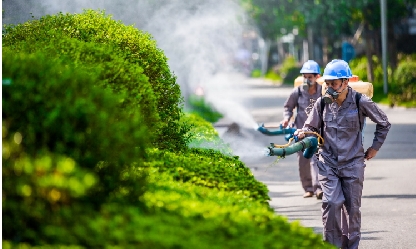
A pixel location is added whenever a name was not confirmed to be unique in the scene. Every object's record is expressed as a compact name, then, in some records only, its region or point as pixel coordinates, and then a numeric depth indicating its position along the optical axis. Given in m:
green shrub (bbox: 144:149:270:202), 10.78
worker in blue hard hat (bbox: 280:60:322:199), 21.52
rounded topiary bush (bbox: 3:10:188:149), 14.13
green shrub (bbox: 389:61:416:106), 54.71
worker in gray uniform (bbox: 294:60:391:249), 14.19
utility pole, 61.44
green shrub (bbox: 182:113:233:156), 17.61
